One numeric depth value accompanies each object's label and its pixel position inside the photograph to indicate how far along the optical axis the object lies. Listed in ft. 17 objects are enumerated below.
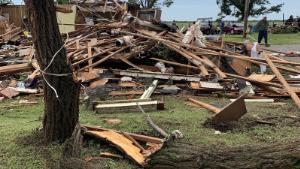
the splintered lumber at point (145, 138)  18.79
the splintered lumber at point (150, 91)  32.20
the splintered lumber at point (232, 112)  23.21
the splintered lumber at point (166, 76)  36.87
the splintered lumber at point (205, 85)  34.64
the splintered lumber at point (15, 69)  38.40
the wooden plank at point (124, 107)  28.07
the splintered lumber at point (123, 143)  17.54
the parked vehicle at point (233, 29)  146.92
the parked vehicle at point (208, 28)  127.44
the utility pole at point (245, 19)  100.50
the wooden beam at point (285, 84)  30.23
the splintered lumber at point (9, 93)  35.65
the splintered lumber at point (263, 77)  34.83
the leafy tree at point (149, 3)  158.51
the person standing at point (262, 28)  83.82
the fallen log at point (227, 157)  14.93
